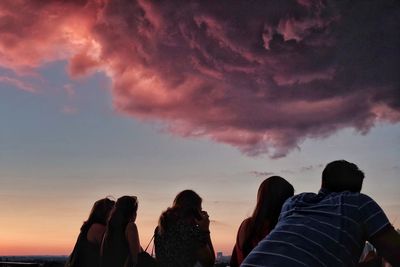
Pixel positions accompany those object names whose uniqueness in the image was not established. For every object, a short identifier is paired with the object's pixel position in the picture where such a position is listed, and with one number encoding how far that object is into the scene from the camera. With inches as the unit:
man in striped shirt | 108.3
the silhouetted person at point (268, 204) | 153.9
